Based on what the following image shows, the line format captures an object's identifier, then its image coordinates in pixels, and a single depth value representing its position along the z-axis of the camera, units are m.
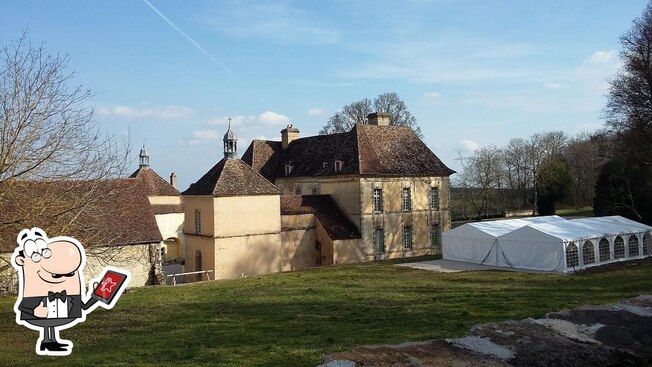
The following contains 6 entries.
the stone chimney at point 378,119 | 39.62
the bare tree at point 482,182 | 55.75
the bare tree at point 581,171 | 60.50
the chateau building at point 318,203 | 29.53
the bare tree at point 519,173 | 58.81
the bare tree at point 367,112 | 52.97
